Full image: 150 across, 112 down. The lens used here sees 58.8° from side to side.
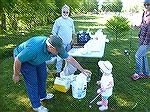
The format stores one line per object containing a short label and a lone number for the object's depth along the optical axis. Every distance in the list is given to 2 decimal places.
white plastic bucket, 2.26
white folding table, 2.56
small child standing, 2.08
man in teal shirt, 1.72
